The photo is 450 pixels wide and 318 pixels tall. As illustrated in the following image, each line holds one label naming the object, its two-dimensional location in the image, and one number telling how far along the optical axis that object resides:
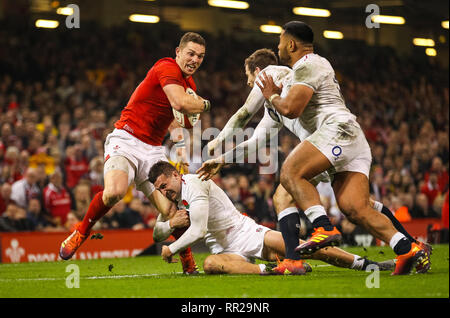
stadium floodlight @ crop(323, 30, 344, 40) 22.11
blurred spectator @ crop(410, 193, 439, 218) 15.82
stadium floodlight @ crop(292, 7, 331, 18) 18.75
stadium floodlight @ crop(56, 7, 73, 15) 19.26
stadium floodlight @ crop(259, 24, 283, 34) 20.58
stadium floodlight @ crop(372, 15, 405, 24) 21.59
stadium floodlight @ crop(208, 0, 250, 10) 21.25
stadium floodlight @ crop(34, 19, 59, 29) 18.84
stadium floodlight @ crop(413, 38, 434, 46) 23.75
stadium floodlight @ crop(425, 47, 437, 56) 23.67
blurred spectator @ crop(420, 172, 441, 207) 16.59
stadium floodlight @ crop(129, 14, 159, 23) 20.94
